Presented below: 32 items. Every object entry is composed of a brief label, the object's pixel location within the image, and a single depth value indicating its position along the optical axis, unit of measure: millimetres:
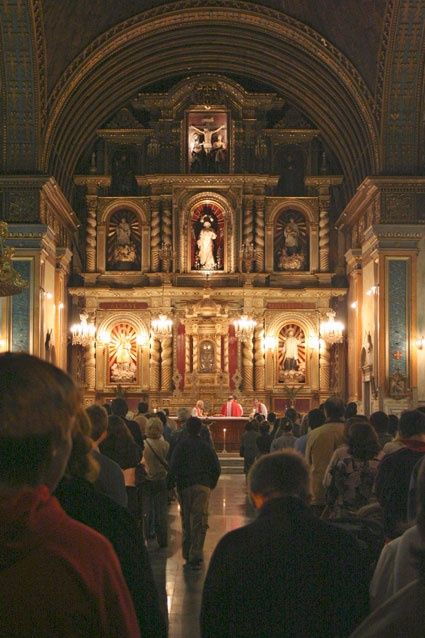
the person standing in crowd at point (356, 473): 7527
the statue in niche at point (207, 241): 35344
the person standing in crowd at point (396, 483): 6309
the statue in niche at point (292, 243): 35719
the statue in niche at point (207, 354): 35125
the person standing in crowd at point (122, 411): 11531
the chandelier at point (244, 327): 34031
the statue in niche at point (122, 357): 35094
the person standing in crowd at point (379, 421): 10086
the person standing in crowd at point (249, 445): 19922
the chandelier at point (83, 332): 33344
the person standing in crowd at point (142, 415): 15508
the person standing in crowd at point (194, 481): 11938
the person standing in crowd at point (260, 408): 31469
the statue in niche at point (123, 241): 35781
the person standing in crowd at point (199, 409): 31050
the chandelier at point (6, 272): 17641
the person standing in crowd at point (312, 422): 11236
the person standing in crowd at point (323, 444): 9812
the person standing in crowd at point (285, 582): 3920
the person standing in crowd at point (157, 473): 13484
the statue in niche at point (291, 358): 35062
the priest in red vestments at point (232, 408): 31620
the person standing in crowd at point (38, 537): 2367
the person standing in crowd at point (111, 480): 6902
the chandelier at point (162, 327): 33938
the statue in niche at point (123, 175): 36062
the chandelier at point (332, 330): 32844
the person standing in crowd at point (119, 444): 9344
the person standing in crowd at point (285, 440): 14454
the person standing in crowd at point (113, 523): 3291
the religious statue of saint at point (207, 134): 35531
